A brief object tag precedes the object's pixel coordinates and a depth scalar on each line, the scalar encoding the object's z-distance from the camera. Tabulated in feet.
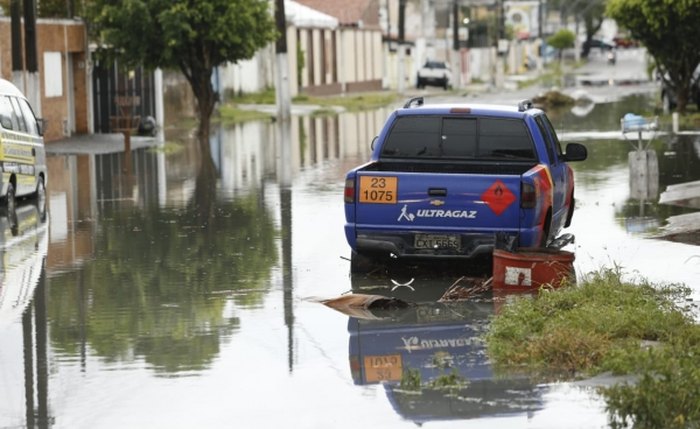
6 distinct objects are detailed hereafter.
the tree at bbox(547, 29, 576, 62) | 419.13
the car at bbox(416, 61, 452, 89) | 277.03
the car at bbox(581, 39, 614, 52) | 475.11
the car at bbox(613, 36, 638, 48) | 481.87
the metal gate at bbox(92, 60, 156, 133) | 146.10
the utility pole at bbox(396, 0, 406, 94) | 252.07
